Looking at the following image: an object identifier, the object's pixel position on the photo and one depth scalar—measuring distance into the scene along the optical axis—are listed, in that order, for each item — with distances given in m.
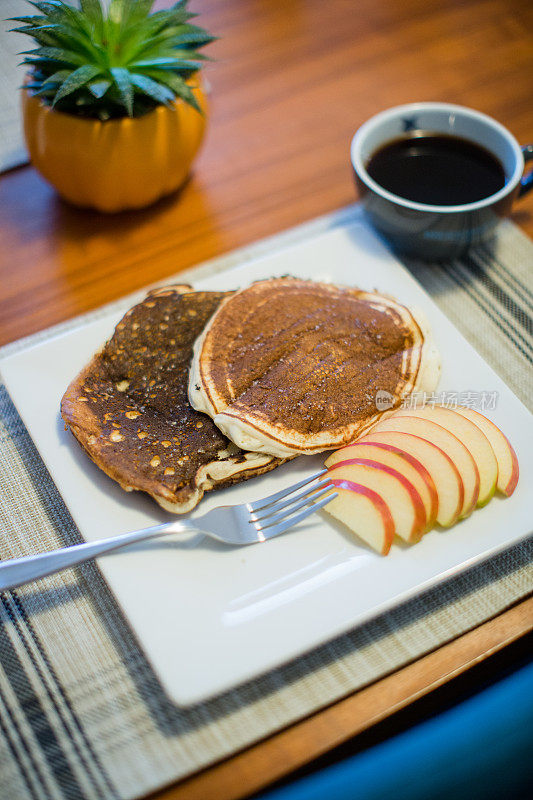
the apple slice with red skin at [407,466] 0.63
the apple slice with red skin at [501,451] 0.64
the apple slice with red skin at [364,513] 0.62
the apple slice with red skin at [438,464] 0.62
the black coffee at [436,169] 0.73
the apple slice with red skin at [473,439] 0.63
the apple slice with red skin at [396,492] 0.62
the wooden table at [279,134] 0.76
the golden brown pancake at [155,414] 0.63
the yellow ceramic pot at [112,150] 0.70
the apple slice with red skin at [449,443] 0.63
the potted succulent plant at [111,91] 0.69
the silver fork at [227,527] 0.61
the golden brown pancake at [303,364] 0.64
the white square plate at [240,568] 0.59
